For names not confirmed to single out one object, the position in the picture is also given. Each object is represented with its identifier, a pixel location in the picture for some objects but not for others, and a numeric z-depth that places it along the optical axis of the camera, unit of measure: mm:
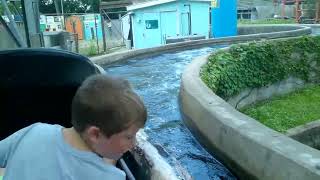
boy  1042
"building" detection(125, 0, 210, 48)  14725
